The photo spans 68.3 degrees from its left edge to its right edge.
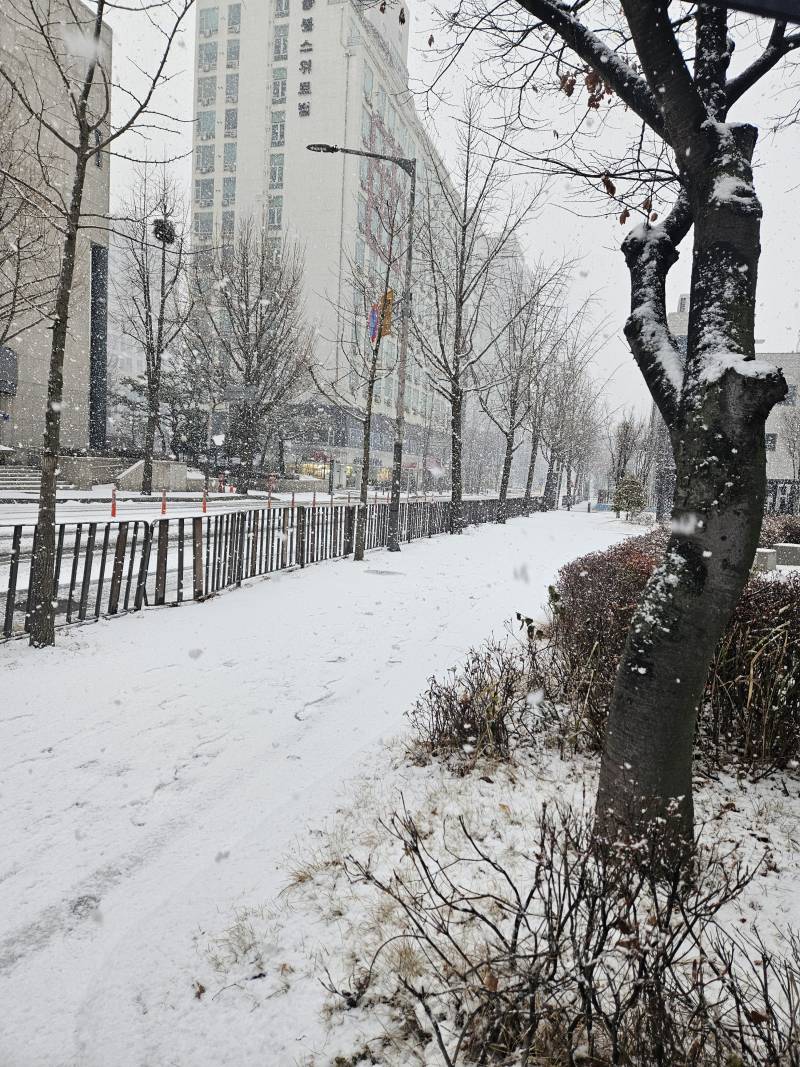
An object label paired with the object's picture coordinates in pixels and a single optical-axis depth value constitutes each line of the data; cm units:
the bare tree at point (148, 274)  2034
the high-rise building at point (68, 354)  2516
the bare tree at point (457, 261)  1772
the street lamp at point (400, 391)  1322
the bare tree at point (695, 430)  249
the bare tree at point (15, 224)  941
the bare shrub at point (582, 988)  161
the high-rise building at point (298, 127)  5491
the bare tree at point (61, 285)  559
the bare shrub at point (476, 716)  390
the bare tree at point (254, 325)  2791
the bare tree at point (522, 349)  2329
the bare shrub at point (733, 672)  359
